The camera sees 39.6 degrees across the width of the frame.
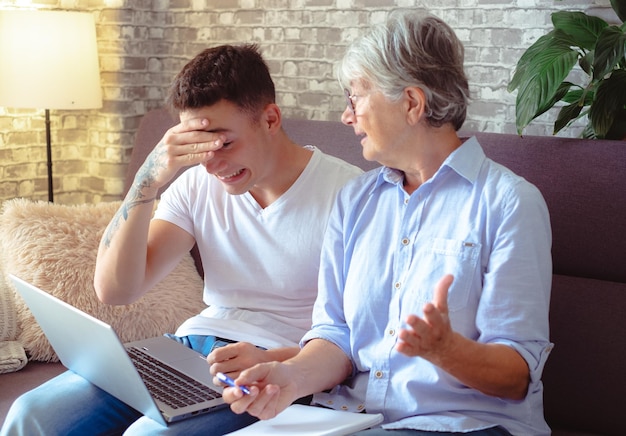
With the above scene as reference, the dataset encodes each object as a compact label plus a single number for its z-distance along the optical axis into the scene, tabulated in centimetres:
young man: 184
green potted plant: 196
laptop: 154
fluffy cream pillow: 235
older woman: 148
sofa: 188
